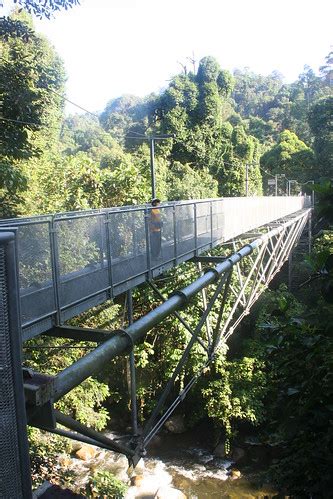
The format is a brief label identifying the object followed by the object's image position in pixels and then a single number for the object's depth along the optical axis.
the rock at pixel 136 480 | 9.37
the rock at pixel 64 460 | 8.75
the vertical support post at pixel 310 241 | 22.12
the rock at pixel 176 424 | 11.88
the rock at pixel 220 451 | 10.86
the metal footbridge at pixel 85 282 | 0.93
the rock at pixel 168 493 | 8.84
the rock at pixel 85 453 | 10.16
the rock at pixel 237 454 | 10.72
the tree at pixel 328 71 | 42.25
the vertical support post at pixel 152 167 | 9.58
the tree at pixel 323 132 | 30.83
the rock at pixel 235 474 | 9.86
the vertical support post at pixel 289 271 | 20.30
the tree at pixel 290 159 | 35.16
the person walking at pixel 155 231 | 5.41
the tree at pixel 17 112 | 8.27
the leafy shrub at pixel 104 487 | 7.48
